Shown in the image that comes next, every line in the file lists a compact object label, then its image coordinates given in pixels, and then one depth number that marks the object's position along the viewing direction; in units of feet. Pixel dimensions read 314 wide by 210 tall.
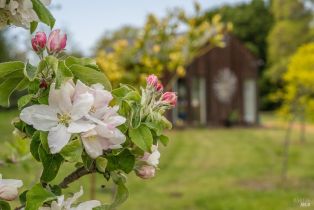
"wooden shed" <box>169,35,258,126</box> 67.43
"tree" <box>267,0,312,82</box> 94.84
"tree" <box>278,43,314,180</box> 32.16
